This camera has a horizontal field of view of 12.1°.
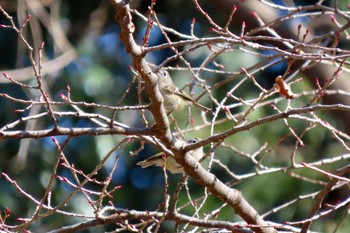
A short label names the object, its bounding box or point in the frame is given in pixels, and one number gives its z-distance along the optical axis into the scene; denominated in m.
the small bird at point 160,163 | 10.08
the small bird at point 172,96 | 11.25
